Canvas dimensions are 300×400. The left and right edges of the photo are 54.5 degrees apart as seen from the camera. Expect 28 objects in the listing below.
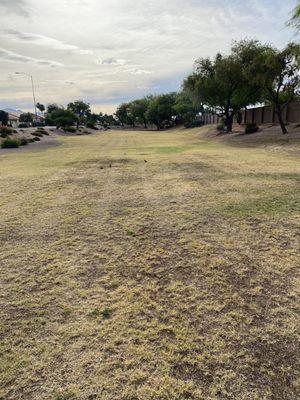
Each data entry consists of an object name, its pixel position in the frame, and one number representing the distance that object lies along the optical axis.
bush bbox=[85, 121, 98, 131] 95.06
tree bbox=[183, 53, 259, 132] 28.28
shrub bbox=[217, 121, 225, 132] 37.01
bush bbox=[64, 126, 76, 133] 61.78
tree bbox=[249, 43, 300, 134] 20.72
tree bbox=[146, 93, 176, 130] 77.50
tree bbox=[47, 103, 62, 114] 107.17
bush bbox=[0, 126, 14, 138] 31.42
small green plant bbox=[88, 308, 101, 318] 2.97
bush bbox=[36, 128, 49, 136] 44.53
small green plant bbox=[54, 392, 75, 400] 2.11
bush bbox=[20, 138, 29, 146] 28.27
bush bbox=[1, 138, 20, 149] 25.41
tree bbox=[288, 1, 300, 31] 15.62
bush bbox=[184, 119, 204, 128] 61.61
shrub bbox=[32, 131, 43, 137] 40.26
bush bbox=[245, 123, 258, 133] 28.01
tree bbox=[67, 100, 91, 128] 105.68
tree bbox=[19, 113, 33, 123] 99.25
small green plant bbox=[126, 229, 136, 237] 4.97
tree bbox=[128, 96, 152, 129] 94.69
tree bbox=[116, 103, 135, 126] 117.38
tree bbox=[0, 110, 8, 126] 69.19
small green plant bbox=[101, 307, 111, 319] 2.97
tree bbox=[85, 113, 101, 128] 95.36
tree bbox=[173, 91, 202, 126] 68.07
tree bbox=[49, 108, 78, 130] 61.61
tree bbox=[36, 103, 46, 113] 143.32
